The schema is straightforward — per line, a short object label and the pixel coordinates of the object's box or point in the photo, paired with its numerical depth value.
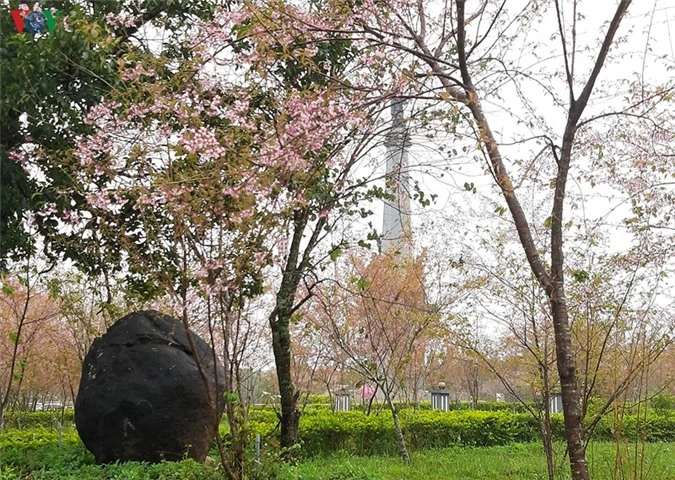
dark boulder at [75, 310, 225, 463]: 5.46
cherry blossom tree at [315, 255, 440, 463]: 8.16
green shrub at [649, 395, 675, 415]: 11.83
